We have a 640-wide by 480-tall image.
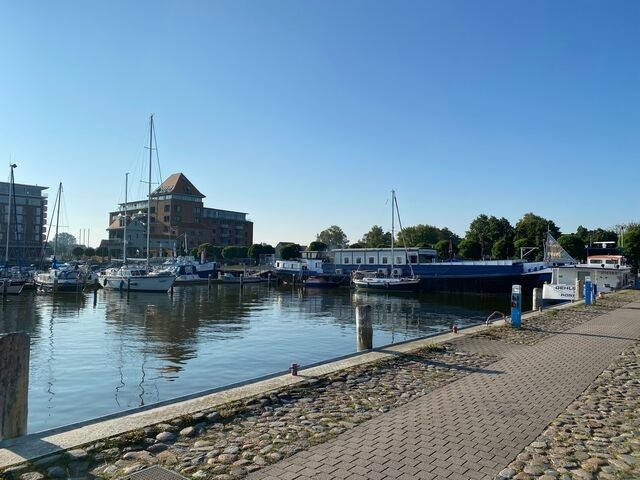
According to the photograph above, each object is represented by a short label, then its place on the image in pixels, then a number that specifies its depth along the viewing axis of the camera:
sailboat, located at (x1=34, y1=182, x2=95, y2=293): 46.38
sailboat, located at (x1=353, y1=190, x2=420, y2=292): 54.03
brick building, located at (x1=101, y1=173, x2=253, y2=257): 114.31
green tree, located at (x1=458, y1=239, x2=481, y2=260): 78.50
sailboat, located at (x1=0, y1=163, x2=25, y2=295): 39.52
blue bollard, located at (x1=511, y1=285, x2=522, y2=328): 17.11
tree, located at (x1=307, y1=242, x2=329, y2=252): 92.50
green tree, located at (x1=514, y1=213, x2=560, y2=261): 81.12
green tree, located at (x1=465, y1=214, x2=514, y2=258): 85.06
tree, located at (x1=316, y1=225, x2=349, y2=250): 156.38
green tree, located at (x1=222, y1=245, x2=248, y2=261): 102.82
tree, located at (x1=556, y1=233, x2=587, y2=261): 71.81
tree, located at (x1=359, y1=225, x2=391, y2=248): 116.19
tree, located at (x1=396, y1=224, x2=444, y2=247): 112.19
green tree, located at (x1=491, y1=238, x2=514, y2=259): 84.19
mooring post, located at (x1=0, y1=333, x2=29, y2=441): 5.98
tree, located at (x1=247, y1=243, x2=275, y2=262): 101.94
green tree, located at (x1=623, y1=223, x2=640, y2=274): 67.75
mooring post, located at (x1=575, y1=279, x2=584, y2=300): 31.97
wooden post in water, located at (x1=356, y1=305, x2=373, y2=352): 13.12
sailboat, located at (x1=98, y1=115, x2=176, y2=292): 49.81
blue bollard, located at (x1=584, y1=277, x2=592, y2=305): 27.16
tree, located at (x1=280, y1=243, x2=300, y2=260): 90.57
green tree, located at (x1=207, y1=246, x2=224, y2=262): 101.41
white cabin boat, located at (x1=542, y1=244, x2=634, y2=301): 33.28
